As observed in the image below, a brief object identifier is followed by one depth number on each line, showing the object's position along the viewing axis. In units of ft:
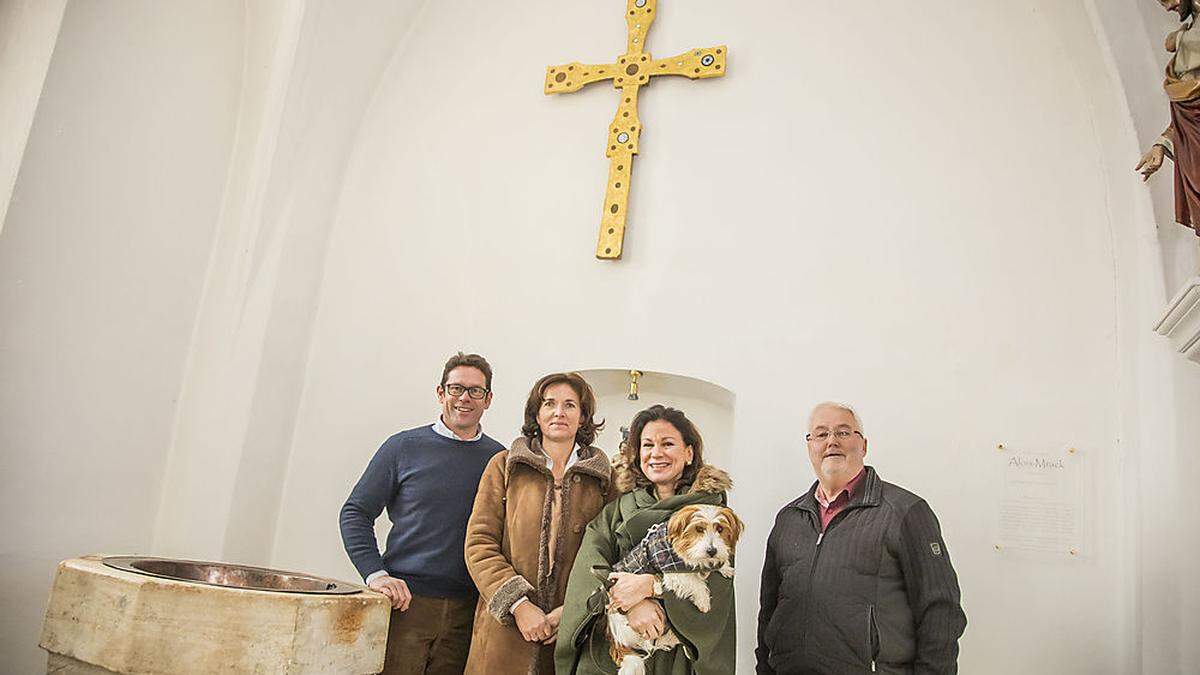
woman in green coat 9.43
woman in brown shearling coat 10.55
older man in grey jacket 10.55
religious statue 10.41
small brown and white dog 9.34
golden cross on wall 16.10
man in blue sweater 11.72
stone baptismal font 8.78
